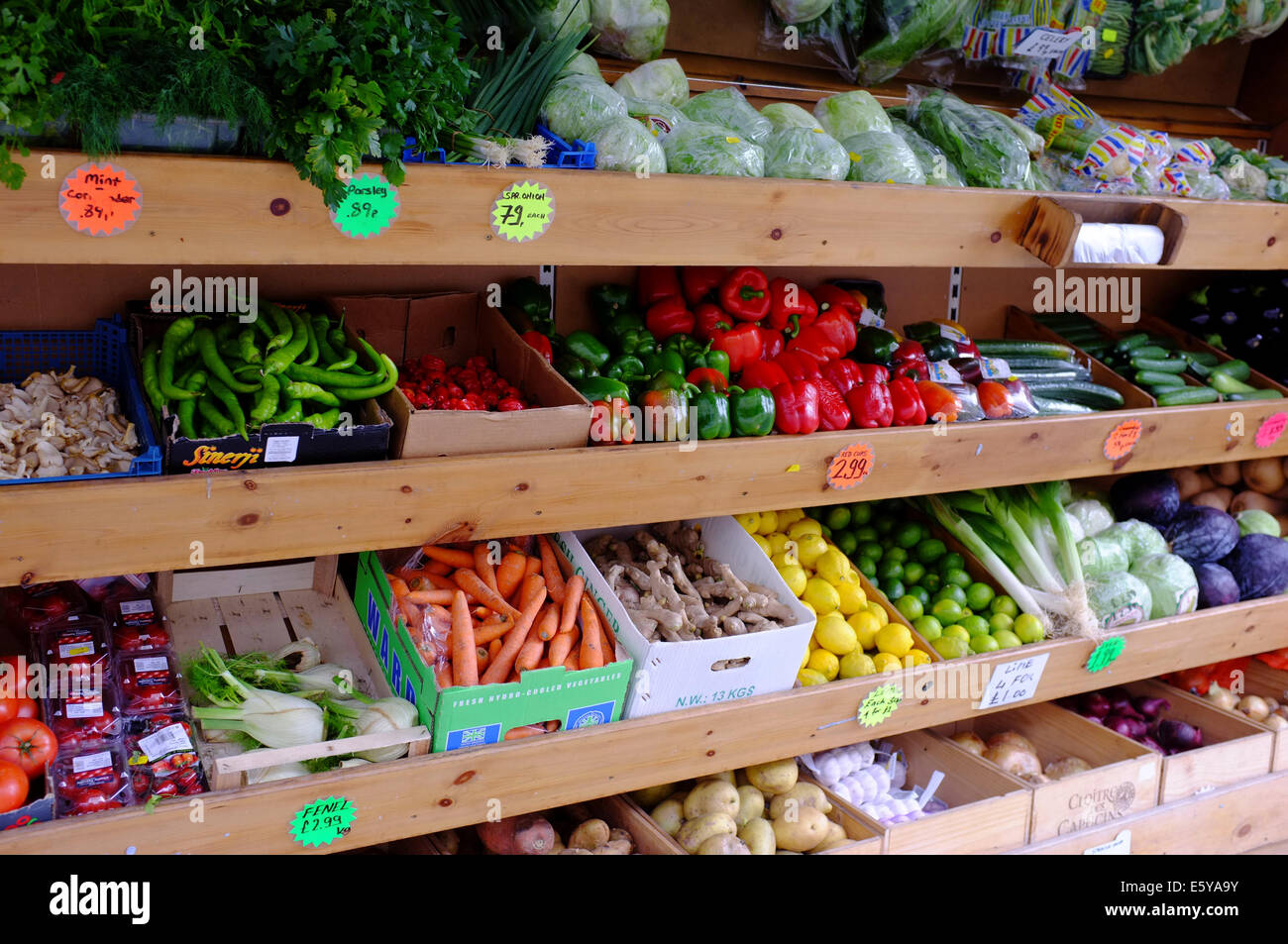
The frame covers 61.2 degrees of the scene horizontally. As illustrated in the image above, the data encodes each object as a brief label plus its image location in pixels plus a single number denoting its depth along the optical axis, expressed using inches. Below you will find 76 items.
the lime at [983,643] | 115.5
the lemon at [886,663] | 109.9
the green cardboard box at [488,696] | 87.7
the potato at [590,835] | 100.2
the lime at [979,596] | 121.4
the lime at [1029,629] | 118.6
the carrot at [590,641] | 95.6
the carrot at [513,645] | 96.2
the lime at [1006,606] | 120.6
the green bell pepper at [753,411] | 99.2
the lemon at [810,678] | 107.3
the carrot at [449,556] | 103.7
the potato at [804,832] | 104.3
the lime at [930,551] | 126.5
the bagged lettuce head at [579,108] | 90.1
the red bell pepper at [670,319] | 115.3
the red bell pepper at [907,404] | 108.1
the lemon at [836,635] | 110.3
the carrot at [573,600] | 98.9
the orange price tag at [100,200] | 66.8
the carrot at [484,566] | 103.7
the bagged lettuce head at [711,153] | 91.1
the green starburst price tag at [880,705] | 106.7
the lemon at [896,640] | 112.0
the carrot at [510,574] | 103.7
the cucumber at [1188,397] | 128.4
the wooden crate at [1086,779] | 112.9
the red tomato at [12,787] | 77.2
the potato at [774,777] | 109.0
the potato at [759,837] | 103.7
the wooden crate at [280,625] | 99.1
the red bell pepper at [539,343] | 101.9
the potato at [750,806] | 107.5
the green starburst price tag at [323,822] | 83.3
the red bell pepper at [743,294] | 116.7
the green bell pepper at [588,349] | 109.0
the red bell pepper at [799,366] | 109.1
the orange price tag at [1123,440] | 117.1
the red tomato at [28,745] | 81.0
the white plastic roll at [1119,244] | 102.0
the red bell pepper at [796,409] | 100.9
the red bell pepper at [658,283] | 117.0
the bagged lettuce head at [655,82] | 105.4
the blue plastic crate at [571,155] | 85.3
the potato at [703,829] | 101.8
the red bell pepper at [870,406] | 106.1
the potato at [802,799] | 107.0
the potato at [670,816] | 105.3
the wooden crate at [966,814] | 105.4
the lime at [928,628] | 115.3
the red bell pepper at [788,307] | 119.9
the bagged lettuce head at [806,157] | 96.0
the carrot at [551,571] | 103.8
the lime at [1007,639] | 117.3
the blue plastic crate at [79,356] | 92.0
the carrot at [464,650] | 93.6
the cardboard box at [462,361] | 85.3
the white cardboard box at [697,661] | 94.3
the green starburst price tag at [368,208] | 74.0
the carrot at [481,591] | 100.1
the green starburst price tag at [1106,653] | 119.7
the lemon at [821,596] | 114.4
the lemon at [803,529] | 120.9
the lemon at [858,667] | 109.3
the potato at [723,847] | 99.5
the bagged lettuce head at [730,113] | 102.3
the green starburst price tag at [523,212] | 79.2
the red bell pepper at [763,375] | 105.3
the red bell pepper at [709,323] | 114.4
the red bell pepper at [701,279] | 117.3
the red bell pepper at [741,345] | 113.9
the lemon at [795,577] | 115.0
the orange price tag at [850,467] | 101.0
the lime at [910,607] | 118.0
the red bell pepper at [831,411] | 104.3
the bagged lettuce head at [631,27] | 105.0
